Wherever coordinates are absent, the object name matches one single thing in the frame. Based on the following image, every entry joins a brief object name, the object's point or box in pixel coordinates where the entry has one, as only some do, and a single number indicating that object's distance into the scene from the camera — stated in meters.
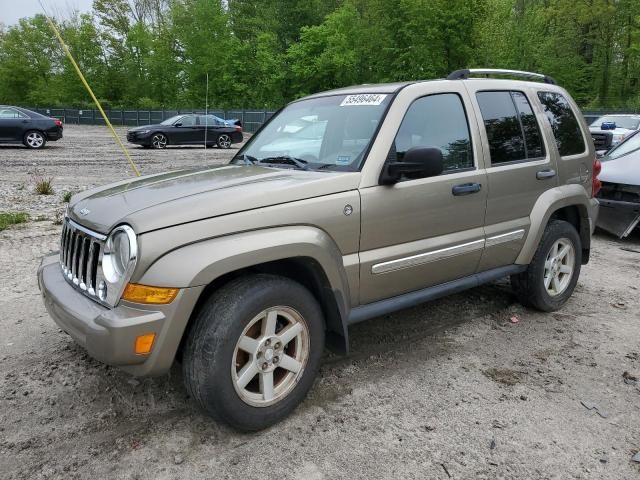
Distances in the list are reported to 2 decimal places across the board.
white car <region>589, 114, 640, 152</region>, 16.08
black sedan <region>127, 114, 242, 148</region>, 21.47
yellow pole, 5.07
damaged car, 7.20
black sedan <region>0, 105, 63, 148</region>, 17.80
